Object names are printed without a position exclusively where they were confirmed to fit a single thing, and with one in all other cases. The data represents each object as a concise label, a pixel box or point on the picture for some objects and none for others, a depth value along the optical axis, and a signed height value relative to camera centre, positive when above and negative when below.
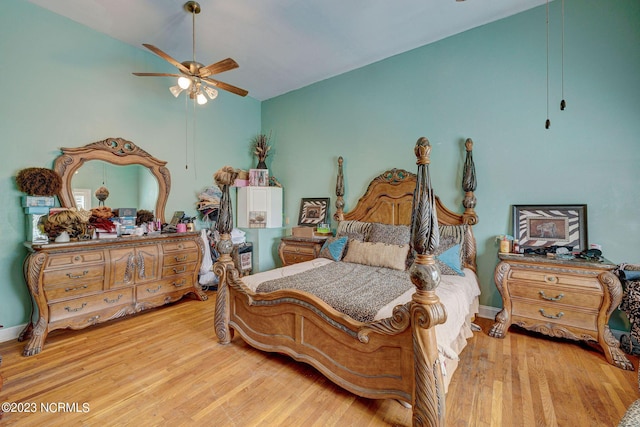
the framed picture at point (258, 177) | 4.74 +0.64
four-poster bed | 1.44 -0.75
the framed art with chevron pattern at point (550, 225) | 2.63 -0.13
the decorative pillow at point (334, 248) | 3.27 -0.43
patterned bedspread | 1.86 -0.60
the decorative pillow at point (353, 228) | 3.49 -0.20
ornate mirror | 2.98 +0.52
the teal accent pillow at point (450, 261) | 2.61 -0.47
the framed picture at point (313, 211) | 4.38 +0.04
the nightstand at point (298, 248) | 3.80 -0.51
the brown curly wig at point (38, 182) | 2.64 +0.33
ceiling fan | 2.61 +1.43
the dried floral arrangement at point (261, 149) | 4.93 +1.20
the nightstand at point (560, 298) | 2.22 -0.76
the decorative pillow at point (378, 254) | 2.83 -0.45
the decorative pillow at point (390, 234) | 3.02 -0.24
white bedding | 1.70 -0.67
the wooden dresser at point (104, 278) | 2.44 -0.68
